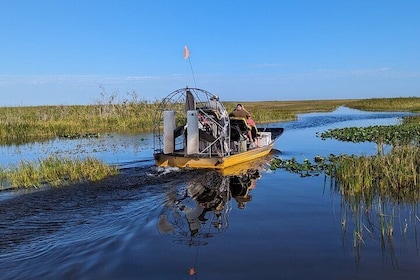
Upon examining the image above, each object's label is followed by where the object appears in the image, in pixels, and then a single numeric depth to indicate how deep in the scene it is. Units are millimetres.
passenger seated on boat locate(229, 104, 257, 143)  16469
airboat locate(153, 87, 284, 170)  13719
